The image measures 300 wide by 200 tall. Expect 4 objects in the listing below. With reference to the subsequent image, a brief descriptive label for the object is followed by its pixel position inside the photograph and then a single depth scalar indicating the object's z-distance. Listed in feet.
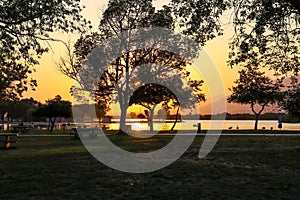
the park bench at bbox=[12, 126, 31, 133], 137.64
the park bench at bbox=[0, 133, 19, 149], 67.95
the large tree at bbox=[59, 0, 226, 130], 124.47
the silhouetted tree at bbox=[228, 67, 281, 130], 179.32
